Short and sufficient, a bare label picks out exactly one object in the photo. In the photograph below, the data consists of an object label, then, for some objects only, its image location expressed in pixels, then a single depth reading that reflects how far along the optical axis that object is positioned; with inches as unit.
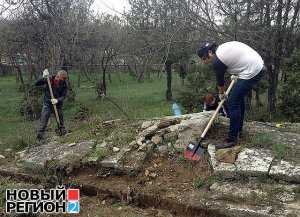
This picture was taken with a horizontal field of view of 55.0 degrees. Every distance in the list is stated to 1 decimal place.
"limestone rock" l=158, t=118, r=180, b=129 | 176.7
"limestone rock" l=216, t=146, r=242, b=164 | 141.3
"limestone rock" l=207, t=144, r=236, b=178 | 134.9
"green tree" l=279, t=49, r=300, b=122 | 281.4
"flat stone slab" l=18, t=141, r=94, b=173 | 161.3
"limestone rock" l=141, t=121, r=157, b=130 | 182.1
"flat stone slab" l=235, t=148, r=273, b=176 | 133.6
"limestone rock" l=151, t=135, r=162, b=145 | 163.6
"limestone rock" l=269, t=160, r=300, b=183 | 129.1
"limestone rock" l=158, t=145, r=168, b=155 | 157.9
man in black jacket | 207.5
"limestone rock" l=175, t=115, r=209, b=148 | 160.2
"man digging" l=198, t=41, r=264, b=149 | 145.2
